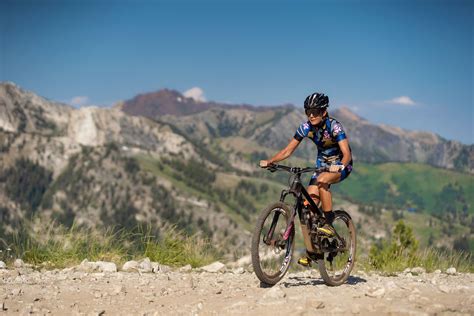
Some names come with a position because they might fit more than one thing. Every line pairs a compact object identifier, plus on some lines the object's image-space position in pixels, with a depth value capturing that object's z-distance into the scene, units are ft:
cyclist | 31.40
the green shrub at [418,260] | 42.68
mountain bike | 28.91
